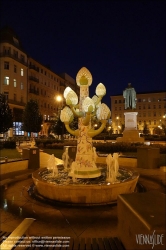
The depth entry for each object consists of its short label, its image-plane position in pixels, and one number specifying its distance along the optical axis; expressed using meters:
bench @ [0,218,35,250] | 3.58
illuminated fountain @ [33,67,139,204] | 6.35
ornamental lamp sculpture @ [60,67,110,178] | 8.00
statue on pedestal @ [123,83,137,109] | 35.47
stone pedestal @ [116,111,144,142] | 30.98
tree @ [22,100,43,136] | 36.25
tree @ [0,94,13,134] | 23.19
